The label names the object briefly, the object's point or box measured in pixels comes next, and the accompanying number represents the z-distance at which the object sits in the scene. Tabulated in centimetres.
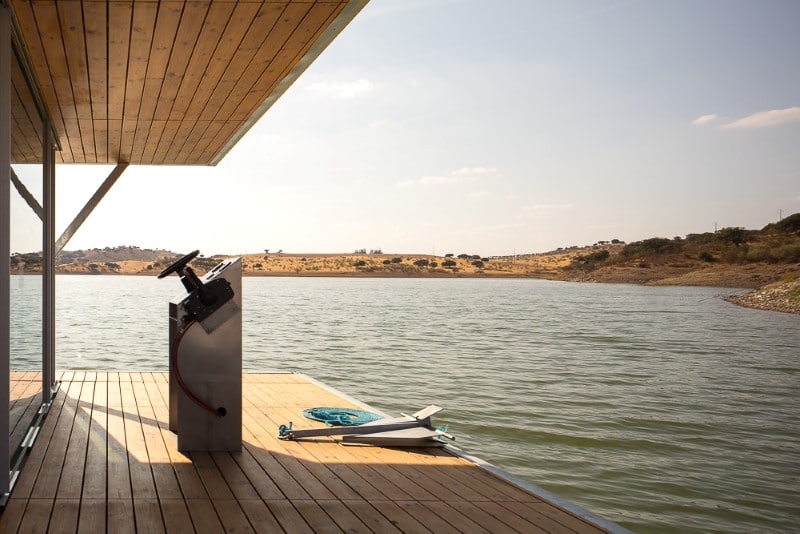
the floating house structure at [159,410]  322
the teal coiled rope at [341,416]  501
